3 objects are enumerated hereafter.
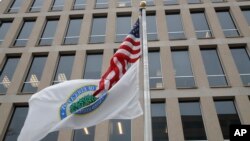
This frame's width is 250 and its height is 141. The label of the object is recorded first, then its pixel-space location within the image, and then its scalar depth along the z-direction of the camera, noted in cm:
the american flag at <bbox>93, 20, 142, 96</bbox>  892
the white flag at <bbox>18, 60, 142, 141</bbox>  837
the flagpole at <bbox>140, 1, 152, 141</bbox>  731
